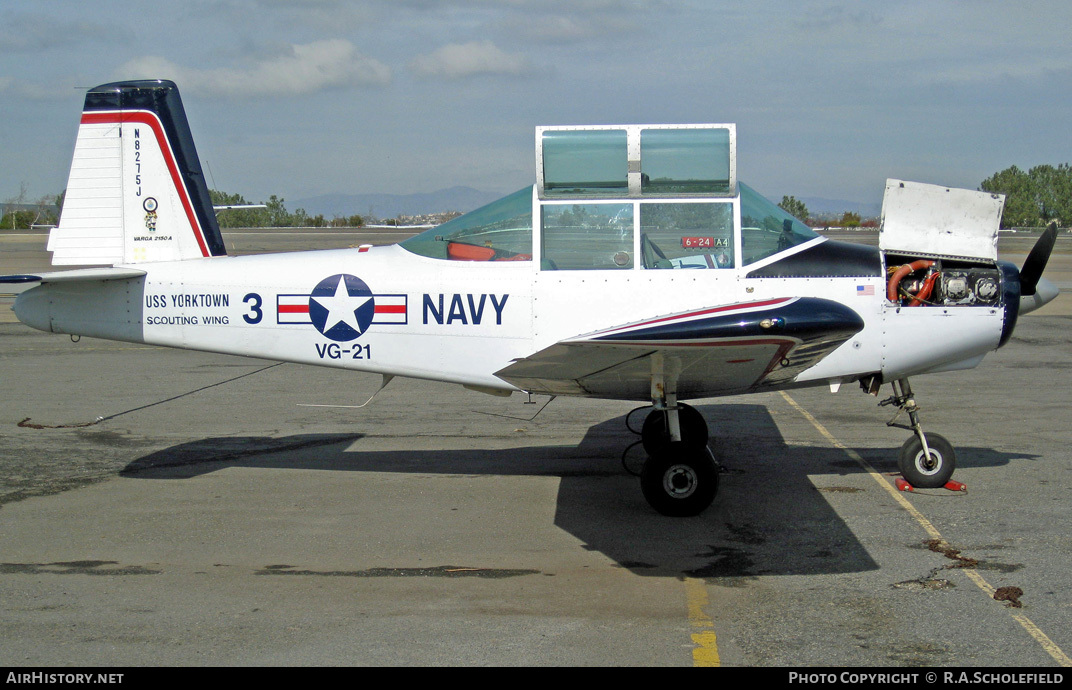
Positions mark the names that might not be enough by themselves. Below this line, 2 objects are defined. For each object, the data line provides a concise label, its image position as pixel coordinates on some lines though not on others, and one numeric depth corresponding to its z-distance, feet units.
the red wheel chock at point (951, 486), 22.97
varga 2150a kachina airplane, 21.20
